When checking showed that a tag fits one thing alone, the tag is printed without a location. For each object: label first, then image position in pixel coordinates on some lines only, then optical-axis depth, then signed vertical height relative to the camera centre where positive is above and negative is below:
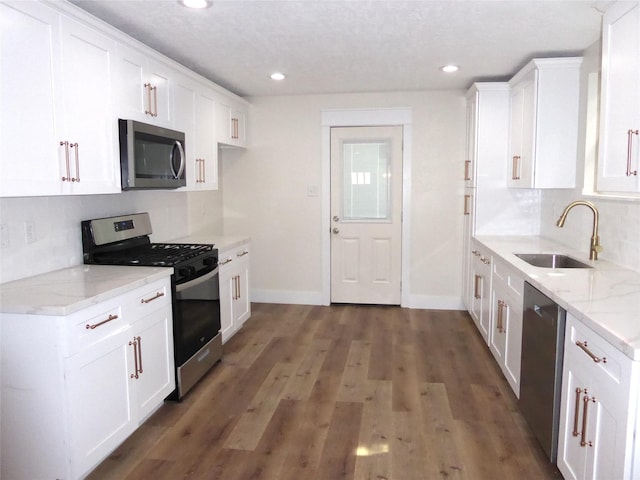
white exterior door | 5.20 -0.21
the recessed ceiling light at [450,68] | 3.97 +1.06
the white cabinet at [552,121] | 3.53 +0.55
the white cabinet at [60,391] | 2.04 -0.86
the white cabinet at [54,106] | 2.07 +0.42
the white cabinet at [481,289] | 3.76 -0.79
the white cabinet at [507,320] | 2.87 -0.82
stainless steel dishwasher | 2.17 -0.83
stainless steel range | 3.01 -0.52
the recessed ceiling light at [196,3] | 2.53 +1.01
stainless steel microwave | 2.84 +0.24
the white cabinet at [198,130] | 3.64 +0.52
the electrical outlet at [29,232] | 2.59 -0.21
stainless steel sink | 3.29 -0.44
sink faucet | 2.96 -0.23
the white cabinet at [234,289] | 3.93 -0.82
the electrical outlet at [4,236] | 2.43 -0.21
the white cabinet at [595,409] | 1.56 -0.78
